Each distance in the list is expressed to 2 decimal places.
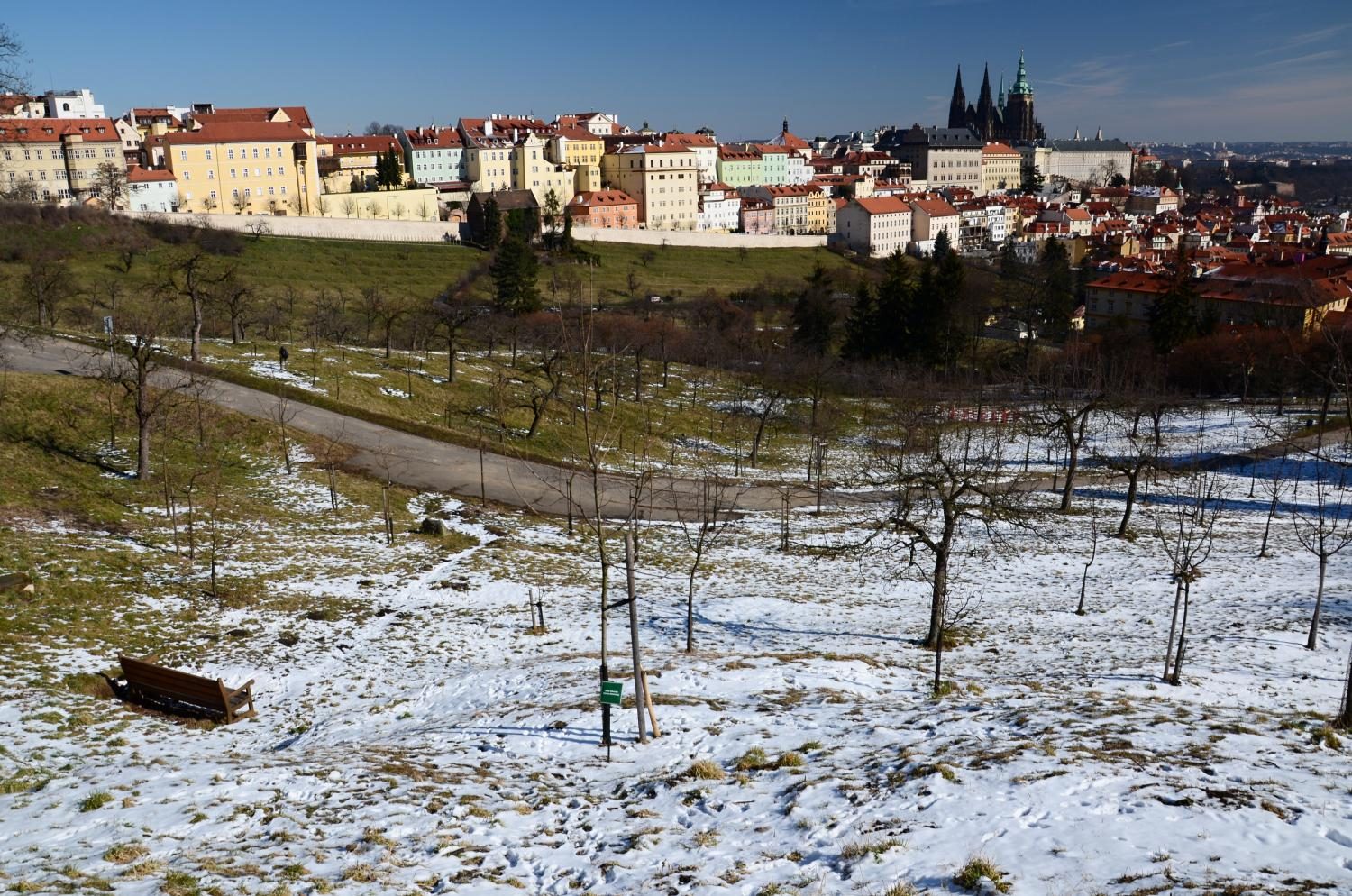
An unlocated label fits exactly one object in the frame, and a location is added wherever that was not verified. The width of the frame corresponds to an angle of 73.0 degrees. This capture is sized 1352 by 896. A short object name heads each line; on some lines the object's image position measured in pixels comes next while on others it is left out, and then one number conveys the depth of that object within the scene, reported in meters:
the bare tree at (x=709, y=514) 28.17
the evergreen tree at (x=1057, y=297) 81.81
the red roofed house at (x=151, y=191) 97.62
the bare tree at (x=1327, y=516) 27.91
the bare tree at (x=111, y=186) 94.06
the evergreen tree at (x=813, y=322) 69.62
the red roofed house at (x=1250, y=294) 71.94
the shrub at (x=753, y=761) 11.81
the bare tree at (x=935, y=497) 19.72
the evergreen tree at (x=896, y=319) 64.94
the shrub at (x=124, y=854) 9.20
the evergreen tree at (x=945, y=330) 64.50
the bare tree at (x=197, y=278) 36.52
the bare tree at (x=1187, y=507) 26.53
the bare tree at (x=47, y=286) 45.88
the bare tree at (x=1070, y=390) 33.25
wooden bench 14.22
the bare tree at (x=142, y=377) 25.38
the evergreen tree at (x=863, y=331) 66.81
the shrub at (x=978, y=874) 8.38
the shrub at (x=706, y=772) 11.48
